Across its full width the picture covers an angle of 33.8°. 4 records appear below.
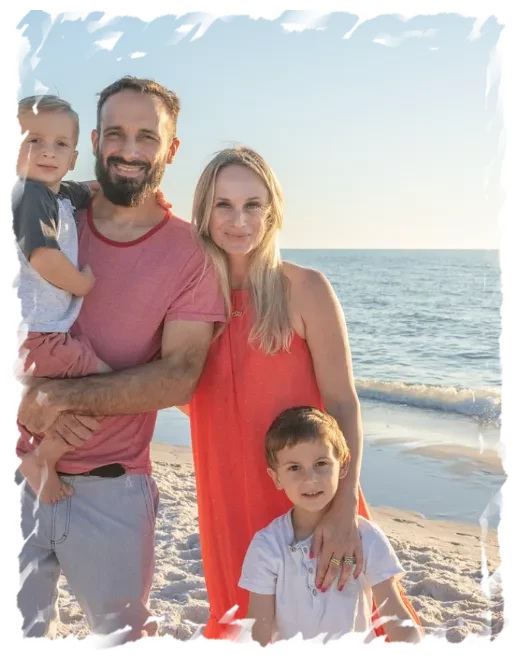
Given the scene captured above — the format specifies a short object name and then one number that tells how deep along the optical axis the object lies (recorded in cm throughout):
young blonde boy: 330
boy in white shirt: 311
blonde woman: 343
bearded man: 322
